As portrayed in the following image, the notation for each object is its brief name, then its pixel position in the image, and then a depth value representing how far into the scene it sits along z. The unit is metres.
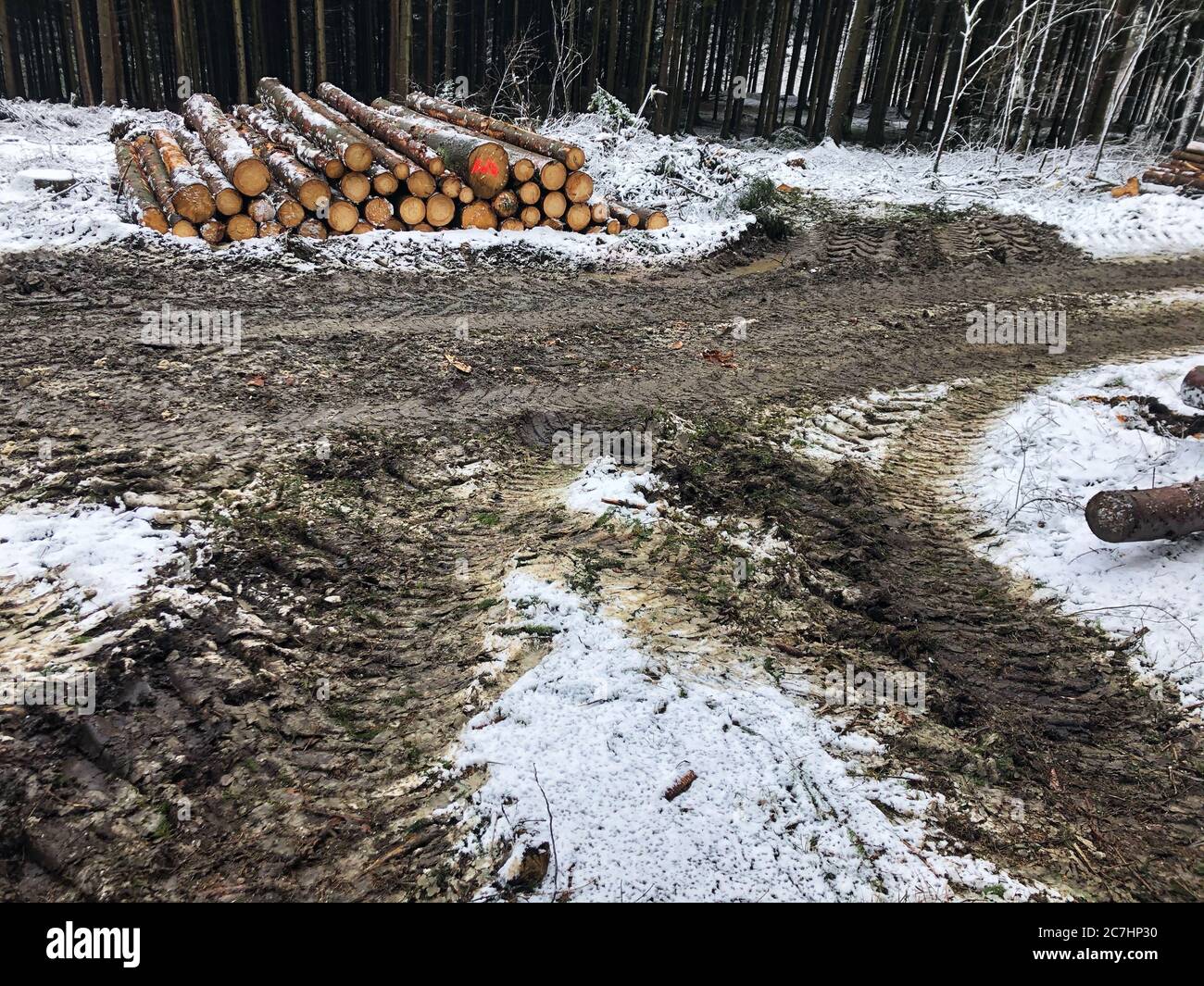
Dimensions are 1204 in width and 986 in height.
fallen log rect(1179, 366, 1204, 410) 6.71
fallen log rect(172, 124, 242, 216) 9.52
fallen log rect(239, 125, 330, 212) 9.88
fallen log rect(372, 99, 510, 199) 10.50
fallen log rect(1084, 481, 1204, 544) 4.73
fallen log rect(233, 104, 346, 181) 10.24
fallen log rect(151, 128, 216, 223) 9.45
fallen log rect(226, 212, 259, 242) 9.66
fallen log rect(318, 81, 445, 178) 10.59
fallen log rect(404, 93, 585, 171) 11.13
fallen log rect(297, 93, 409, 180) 10.39
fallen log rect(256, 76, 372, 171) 10.16
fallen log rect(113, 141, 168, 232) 9.65
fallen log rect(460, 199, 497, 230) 10.80
